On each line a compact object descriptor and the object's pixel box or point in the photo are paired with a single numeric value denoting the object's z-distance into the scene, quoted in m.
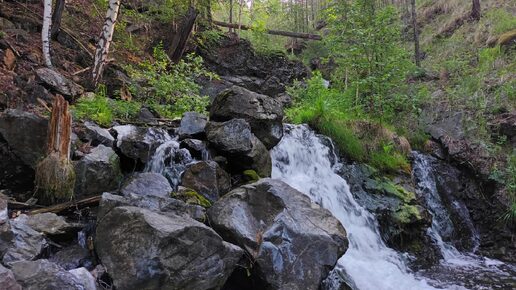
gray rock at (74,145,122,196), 5.24
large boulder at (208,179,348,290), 4.60
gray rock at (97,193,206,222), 4.43
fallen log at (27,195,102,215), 4.79
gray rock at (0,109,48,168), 5.39
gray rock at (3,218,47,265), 3.69
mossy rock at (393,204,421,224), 7.80
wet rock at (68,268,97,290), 3.52
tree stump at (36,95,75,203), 4.99
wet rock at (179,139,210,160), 6.74
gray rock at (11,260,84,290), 3.22
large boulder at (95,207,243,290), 3.73
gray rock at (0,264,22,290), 3.01
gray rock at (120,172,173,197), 5.28
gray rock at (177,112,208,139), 7.12
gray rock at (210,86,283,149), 7.54
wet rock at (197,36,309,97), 15.70
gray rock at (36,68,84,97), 7.47
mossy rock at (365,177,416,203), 8.31
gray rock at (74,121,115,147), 6.11
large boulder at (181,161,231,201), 5.94
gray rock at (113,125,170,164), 6.12
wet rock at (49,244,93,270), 4.04
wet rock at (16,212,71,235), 4.30
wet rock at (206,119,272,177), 6.71
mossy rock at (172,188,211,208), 5.46
